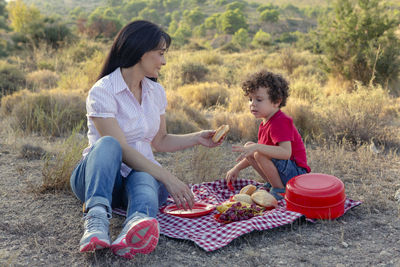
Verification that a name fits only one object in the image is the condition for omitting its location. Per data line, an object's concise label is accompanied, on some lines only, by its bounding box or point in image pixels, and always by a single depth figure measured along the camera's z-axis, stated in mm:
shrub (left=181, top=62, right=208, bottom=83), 11016
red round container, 3102
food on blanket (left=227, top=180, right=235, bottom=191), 3935
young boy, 3535
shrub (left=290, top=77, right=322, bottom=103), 8172
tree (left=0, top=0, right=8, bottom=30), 30500
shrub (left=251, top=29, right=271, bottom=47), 22770
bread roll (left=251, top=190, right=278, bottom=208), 3443
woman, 2398
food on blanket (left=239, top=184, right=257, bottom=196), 3683
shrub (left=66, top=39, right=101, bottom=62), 13320
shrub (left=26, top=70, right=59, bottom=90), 9261
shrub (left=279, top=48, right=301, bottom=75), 13004
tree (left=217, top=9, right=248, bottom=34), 44062
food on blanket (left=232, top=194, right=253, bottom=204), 3451
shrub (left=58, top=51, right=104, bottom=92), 8023
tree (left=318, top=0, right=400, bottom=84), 9359
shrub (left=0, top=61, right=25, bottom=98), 8758
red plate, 3229
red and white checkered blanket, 2826
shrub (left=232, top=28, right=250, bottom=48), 24891
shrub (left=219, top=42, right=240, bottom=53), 22033
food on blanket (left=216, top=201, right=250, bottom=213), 3282
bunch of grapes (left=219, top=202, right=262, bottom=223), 3133
